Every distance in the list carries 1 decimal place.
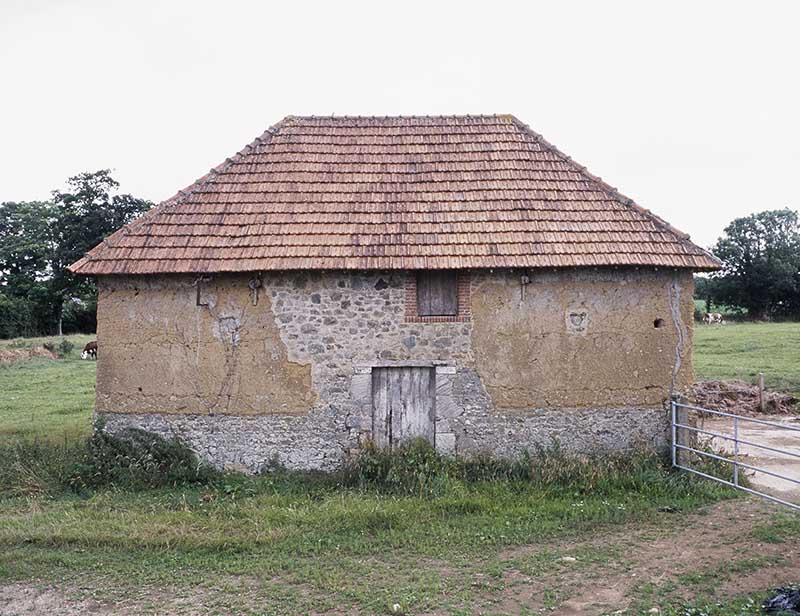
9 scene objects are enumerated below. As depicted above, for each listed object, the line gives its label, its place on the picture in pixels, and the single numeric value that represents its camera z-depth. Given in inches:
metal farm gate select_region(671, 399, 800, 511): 382.3
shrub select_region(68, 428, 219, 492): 372.8
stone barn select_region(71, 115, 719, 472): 403.2
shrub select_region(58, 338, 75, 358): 1104.8
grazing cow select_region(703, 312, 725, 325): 1582.2
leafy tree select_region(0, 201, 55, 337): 1408.7
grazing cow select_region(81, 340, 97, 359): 1086.4
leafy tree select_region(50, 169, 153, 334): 1502.2
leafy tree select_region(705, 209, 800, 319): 1750.7
